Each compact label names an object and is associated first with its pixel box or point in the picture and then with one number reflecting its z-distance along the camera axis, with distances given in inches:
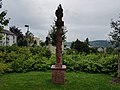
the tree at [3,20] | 161.0
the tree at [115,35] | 240.3
